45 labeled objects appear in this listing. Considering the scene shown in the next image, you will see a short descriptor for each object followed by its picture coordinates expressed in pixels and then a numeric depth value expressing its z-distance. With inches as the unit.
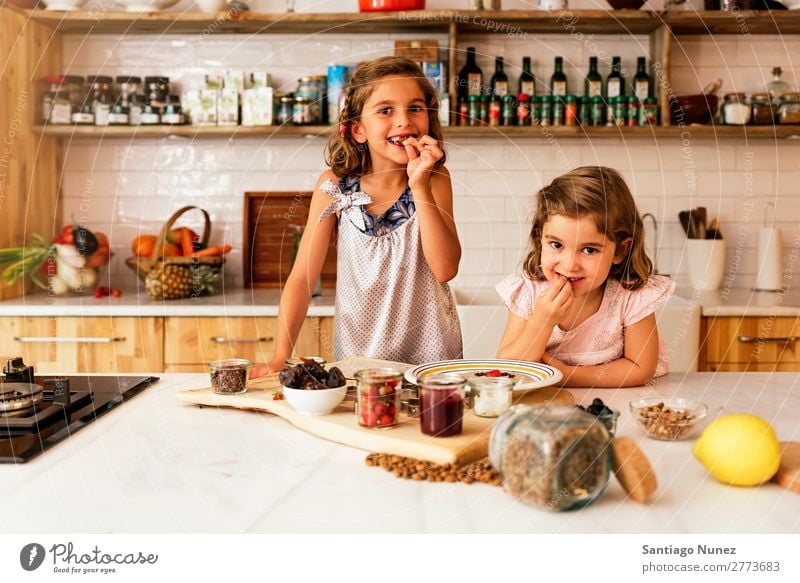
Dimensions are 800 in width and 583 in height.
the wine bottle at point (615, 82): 119.3
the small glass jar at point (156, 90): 121.6
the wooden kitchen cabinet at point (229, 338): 105.7
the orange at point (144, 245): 120.4
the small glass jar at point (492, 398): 47.6
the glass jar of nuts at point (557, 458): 34.6
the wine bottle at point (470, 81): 118.7
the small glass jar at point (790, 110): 117.9
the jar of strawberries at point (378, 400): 45.8
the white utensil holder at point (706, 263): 118.8
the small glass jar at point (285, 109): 118.7
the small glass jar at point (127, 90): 120.7
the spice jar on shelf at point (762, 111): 118.8
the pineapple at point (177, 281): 110.4
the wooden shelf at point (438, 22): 113.5
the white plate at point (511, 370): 52.3
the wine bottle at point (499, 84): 119.0
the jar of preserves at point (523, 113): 118.1
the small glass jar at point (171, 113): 120.3
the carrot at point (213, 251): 118.3
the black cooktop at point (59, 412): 43.9
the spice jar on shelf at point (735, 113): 117.6
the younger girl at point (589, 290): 64.8
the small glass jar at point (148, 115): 120.3
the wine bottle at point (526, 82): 120.0
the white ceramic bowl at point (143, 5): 115.6
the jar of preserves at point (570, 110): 117.3
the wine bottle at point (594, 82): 120.2
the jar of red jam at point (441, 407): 43.4
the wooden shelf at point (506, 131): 116.3
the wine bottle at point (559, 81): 119.0
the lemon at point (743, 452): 38.0
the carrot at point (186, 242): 119.6
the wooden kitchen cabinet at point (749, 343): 104.6
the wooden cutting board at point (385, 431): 41.6
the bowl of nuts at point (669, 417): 45.3
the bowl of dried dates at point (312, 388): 48.3
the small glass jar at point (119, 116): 119.8
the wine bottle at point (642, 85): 119.5
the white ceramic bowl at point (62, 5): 116.6
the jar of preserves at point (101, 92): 120.7
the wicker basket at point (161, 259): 115.0
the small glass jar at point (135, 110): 120.7
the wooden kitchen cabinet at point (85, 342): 106.0
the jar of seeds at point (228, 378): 54.1
